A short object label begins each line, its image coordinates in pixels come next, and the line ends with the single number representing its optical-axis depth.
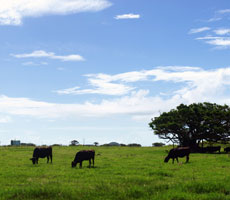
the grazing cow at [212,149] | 56.75
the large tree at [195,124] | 56.06
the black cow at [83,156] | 25.45
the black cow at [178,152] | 29.97
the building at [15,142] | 130.81
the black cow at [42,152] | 30.83
